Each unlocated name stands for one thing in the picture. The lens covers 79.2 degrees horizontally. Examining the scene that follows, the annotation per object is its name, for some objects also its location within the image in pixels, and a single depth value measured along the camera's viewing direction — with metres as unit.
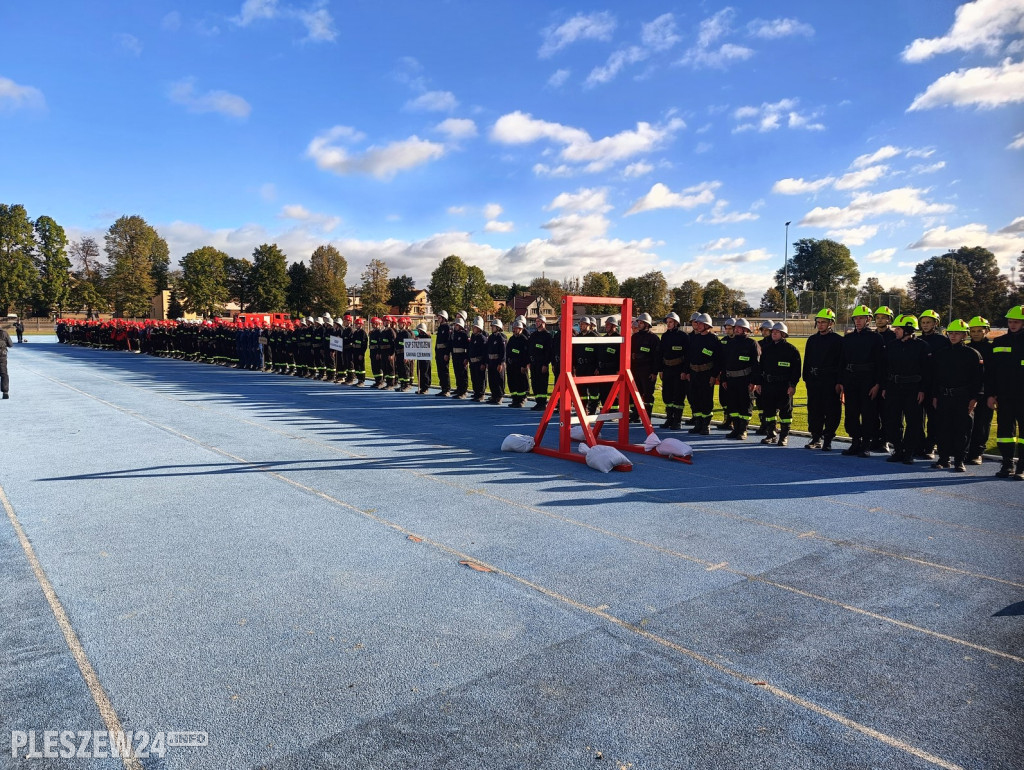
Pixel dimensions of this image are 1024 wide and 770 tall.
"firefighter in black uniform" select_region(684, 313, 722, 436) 10.72
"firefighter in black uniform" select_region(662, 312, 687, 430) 11.20
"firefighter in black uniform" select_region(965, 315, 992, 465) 8.34
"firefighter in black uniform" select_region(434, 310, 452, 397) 15.69
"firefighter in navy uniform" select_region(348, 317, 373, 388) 18.80
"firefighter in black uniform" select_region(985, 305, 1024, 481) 7.66
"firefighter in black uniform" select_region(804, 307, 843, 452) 9.30
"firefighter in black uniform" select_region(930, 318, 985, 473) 7.96
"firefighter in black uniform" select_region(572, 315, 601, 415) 12.37
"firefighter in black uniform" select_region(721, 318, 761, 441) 10.19
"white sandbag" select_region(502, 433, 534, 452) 8.77
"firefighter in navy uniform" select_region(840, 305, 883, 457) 8.89
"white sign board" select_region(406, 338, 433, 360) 15.97
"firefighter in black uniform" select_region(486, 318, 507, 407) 14.48
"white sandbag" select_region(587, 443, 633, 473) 7.73
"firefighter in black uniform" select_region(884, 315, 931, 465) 8.39
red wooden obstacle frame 8.40
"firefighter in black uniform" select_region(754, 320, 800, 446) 9.71
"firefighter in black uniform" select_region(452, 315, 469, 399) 15.25
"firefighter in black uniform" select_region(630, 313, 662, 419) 11.70
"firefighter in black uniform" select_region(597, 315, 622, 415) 11.91
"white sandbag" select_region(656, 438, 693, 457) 8.27
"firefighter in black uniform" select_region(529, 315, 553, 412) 13.35
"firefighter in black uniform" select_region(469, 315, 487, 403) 14.73
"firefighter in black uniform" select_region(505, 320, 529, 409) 13.94
